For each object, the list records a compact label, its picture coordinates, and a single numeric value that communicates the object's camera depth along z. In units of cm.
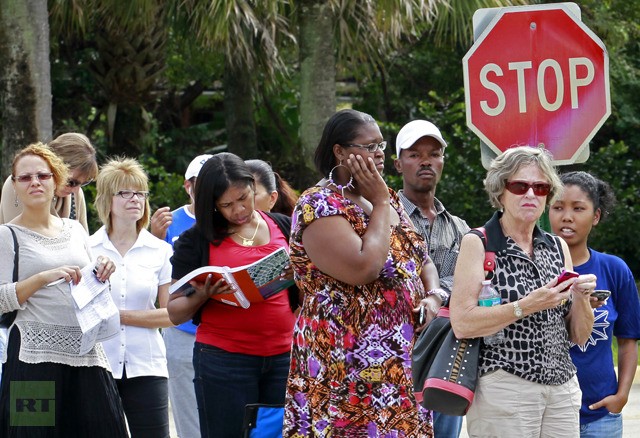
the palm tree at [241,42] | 2427
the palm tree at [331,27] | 2525
